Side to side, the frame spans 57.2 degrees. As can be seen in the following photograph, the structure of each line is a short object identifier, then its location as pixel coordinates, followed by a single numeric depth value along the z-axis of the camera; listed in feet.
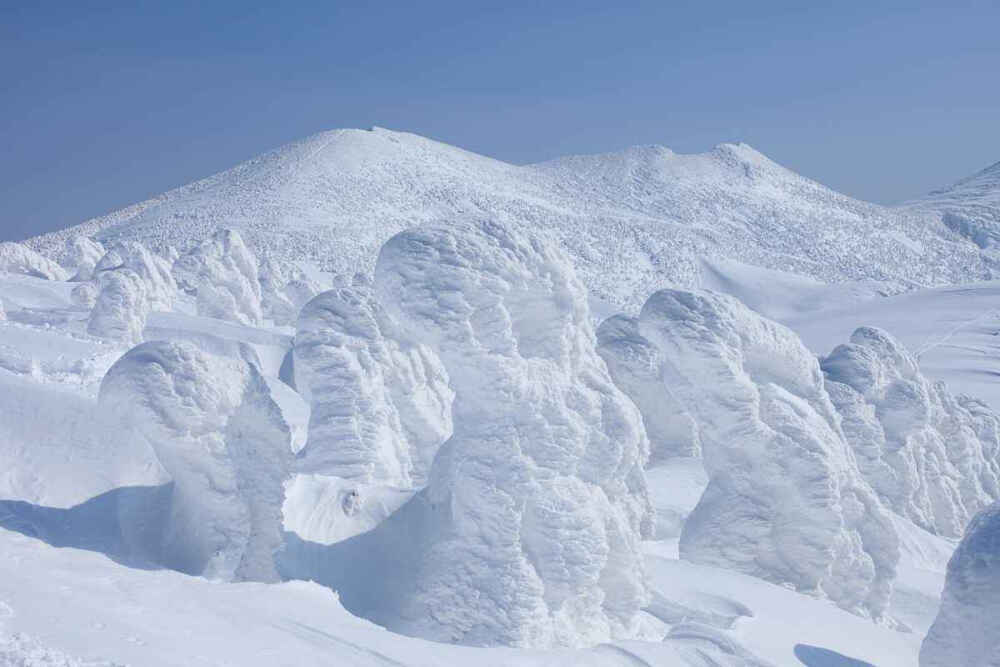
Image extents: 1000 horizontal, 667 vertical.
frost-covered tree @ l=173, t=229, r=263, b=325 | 115.34
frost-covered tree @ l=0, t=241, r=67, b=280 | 132.36
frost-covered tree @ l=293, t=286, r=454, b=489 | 42.73
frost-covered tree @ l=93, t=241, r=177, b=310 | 104.12
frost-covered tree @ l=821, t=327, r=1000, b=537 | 54.54
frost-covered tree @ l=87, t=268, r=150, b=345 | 78.69
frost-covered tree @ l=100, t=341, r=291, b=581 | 27.35
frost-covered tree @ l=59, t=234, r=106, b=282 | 150.73
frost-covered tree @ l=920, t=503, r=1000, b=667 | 27.61
